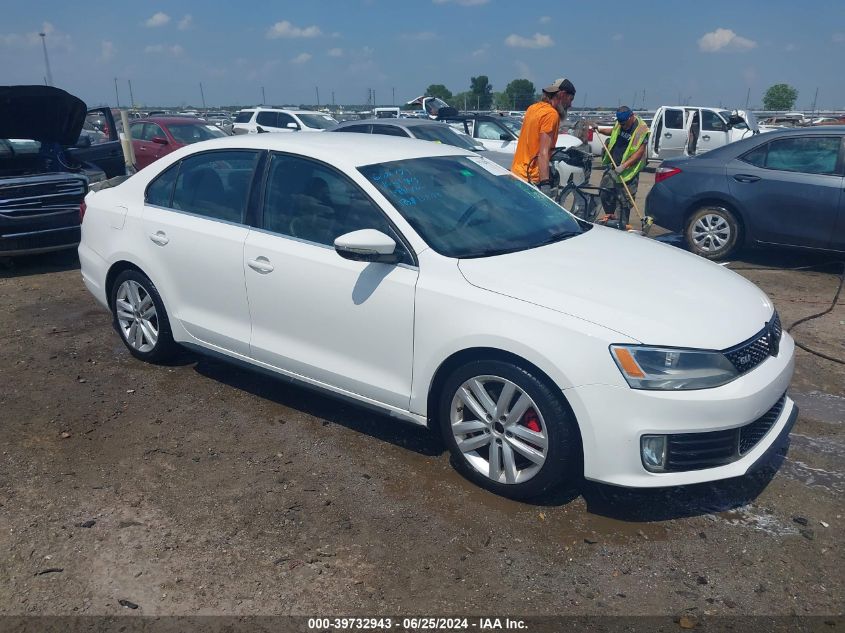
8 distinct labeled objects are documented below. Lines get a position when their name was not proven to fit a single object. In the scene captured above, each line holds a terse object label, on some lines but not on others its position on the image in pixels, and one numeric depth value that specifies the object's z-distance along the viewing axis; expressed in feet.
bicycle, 28.94
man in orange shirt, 21.36
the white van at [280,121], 59.72
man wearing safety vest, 28.09
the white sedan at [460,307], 9.84
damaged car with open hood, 24.62
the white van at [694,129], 68.95
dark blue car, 23.40
